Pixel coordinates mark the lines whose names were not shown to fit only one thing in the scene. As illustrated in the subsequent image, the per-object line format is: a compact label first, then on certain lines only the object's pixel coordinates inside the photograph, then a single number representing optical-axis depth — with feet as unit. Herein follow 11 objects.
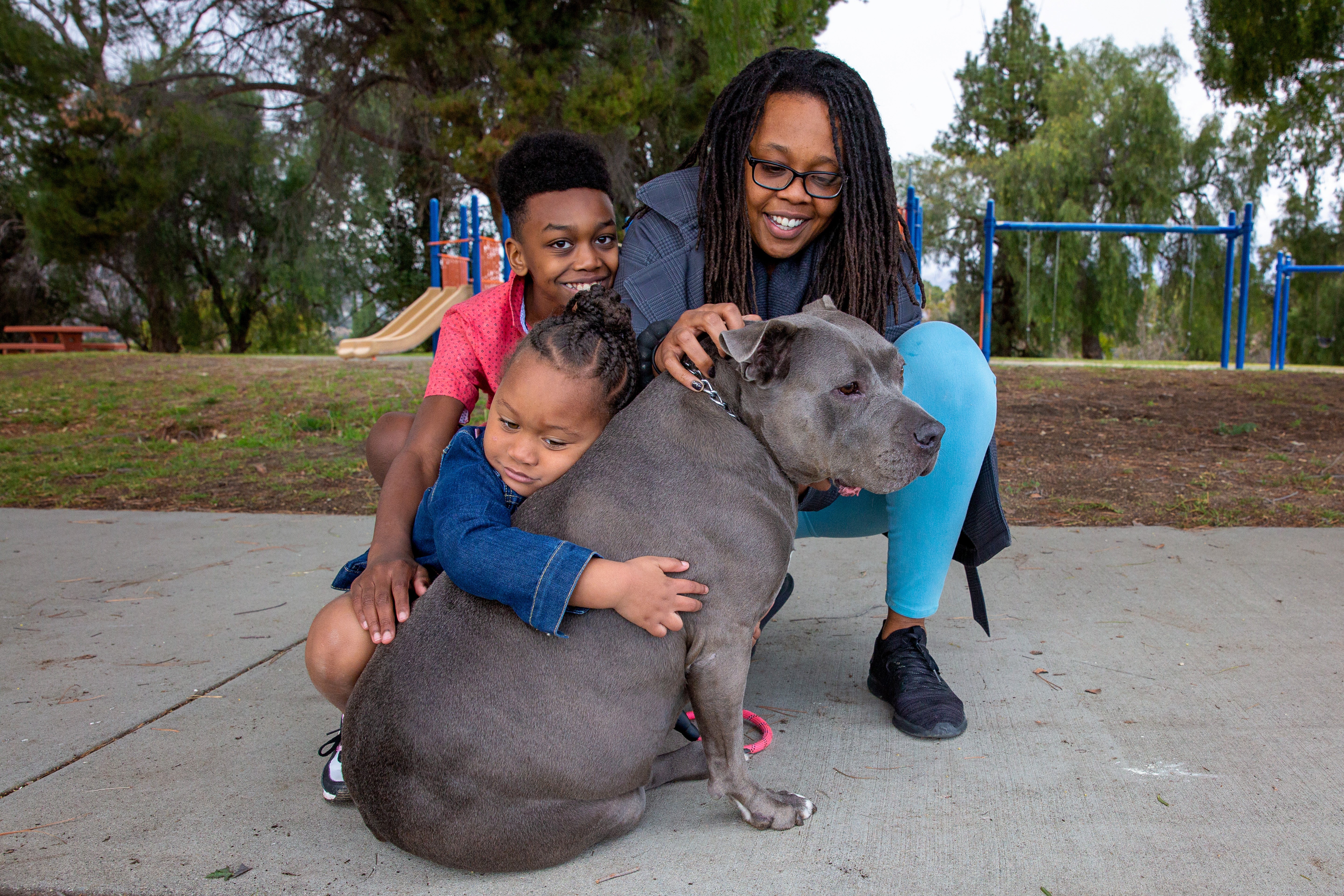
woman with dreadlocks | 9.43
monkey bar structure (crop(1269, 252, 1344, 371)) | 54.13
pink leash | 8.66
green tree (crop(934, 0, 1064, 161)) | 89.25
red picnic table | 70.18
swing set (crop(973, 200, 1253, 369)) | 41.68
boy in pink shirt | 9.98
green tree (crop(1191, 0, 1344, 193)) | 27.22
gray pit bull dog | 6.62
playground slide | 42.60
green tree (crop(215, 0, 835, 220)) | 43.55
